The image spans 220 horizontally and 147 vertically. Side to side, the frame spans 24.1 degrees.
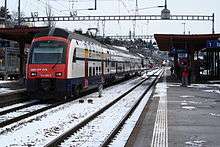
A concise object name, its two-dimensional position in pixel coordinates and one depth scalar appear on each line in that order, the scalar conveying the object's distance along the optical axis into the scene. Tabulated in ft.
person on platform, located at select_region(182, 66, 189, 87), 131.03
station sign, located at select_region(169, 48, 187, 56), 179.23
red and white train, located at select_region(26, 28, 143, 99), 75.72
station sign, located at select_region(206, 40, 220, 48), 135.64
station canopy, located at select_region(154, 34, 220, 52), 151.64
